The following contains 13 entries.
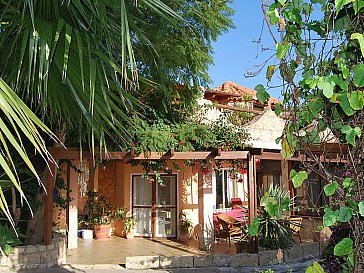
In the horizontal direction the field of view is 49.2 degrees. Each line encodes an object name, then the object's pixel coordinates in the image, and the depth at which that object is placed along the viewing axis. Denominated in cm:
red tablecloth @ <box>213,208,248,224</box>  1189
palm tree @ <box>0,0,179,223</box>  272
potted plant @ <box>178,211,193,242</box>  1235
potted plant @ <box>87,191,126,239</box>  1281
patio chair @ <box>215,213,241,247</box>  1111
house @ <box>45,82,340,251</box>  1095
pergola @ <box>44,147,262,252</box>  873
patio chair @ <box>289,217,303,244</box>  1042
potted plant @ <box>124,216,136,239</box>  1273
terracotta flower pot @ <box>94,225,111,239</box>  1272
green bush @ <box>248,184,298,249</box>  941
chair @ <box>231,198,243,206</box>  1453
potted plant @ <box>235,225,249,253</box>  947
